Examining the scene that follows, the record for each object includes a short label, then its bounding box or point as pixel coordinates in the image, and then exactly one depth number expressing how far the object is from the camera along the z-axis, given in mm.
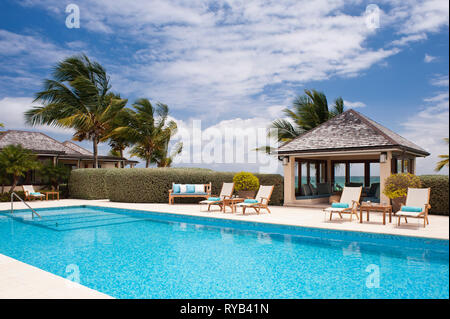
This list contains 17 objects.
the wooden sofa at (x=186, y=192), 14445
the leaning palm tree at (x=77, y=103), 20328
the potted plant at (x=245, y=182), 13992
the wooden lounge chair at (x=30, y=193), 16234
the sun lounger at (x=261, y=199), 10883
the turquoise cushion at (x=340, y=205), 9373
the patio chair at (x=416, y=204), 8188
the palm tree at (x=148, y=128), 24734
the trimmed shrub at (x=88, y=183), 17391
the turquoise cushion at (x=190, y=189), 14555
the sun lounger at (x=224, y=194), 11844
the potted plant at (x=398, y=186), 9953
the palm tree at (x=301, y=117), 20750
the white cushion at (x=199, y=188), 14641
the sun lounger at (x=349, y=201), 9359
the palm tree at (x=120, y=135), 22578
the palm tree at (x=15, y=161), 15656
